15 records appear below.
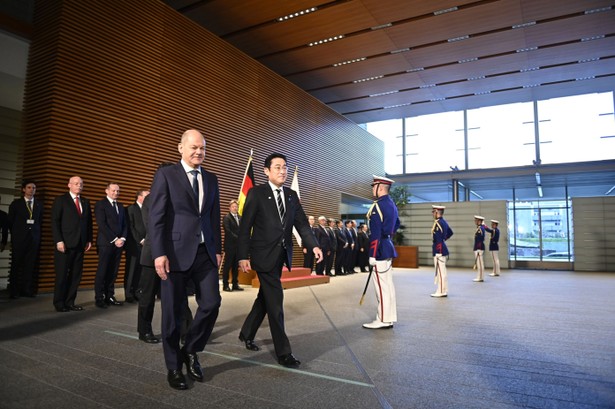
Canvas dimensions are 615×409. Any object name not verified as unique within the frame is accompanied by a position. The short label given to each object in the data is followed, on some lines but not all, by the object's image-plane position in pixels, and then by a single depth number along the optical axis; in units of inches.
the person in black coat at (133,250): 210.4
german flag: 315.3
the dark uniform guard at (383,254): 167.8
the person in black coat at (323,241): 445.7
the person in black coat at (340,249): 478.3
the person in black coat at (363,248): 537.2
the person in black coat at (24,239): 221.5
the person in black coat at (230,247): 292.0
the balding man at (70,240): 189.3
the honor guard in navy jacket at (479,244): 420.7
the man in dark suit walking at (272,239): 112.9
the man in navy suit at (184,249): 93.7
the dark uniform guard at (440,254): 275.4
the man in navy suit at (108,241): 204.8
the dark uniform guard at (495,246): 488.4
